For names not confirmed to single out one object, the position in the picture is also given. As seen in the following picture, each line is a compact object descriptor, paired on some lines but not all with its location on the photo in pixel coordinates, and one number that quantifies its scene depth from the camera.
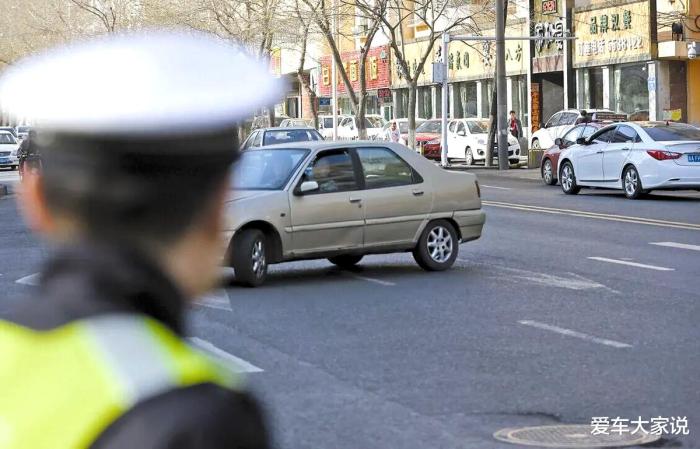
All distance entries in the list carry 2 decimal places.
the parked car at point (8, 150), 53.34
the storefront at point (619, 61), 44.06
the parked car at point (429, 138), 47.06
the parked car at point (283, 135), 31.94
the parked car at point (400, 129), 50.33
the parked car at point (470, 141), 42.75
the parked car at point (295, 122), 51.56
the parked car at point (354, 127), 55.57
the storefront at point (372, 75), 66.25
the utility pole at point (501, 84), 38.38
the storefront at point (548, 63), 49.03
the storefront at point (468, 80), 53.19
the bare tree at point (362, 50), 46.31
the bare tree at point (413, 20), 44.81
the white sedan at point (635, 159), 24.41
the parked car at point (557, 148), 30.05
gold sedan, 13.46
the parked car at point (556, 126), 41.41
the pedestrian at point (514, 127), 43.88
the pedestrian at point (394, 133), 49.44
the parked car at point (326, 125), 60.62
